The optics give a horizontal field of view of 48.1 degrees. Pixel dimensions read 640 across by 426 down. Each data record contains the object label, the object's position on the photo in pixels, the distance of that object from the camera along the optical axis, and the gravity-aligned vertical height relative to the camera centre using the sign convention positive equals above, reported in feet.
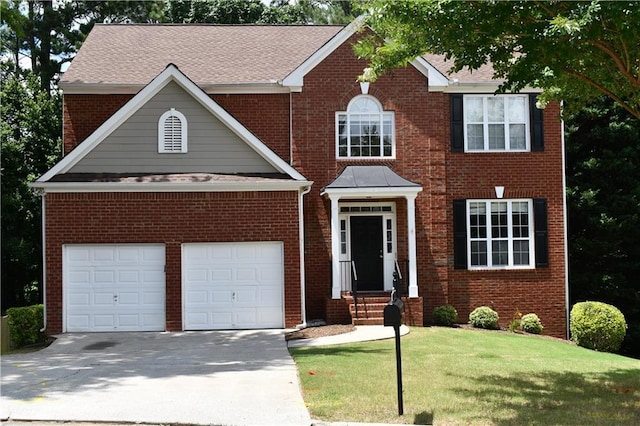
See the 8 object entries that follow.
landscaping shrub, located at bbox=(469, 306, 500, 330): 62.80 -7.16
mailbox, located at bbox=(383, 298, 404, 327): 27.91 -2.97
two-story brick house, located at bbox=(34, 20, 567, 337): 57.31 +4.01
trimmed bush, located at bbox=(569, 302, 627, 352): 57.93 -7.49
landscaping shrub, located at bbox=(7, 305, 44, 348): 54.95 -6.22
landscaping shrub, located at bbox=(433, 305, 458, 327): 62.80 -6.80
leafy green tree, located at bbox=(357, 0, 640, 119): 30.73 +9.26
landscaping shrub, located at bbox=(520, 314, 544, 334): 63.62 -7.82
